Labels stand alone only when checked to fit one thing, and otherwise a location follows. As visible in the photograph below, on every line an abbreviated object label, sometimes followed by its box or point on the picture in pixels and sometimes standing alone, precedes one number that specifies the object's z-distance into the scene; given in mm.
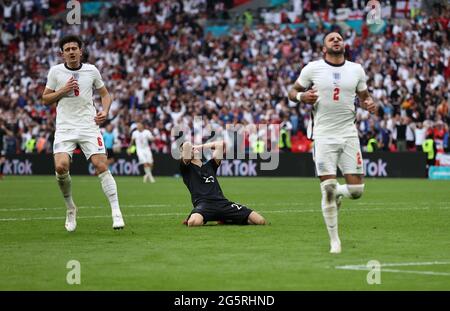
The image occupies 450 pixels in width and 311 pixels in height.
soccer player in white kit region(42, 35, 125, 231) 14945
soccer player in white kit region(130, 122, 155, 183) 37253
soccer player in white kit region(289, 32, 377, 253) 12344
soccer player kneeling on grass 16094
